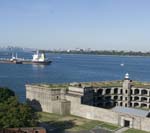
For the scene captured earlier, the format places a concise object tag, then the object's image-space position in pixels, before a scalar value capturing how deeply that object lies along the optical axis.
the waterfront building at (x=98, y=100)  73.12
